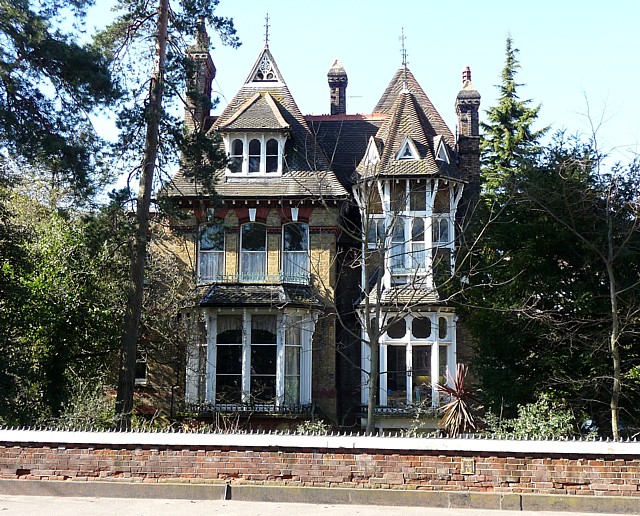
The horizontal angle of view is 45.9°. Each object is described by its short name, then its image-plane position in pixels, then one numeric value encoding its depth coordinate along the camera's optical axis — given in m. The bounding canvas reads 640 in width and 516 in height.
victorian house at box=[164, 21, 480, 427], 22.00
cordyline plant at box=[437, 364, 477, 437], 15.29
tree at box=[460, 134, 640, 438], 17.27
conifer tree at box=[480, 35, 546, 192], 36.31
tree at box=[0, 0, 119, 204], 17.64
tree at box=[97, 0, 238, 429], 18.16
